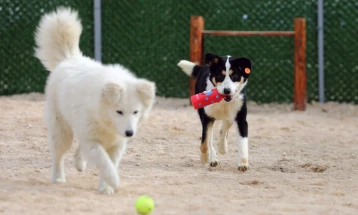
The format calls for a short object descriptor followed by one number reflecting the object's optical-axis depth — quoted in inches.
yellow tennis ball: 392.5
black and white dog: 571.8
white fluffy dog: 435.2
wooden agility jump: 920.9
